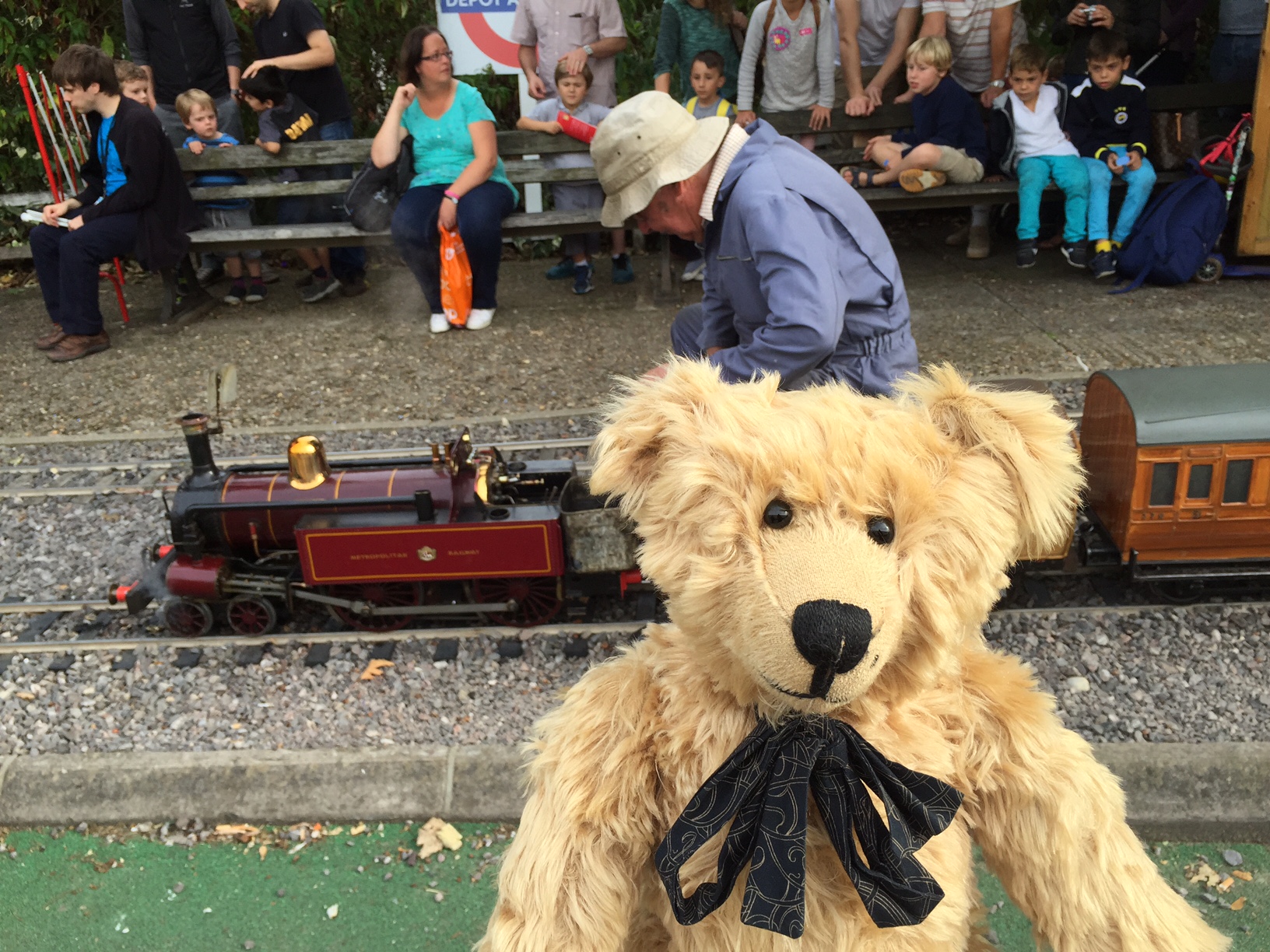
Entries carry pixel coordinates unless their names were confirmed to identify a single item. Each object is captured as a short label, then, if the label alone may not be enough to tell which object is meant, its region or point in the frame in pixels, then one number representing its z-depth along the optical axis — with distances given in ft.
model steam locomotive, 10.97
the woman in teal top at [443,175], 22.27
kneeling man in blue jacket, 8.71
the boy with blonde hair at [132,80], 24.23
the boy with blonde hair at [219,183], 24.67
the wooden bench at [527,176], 23.71
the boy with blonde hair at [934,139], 22.89
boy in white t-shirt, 22.65
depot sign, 25.86
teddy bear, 4.26
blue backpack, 22.24
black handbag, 23.02
